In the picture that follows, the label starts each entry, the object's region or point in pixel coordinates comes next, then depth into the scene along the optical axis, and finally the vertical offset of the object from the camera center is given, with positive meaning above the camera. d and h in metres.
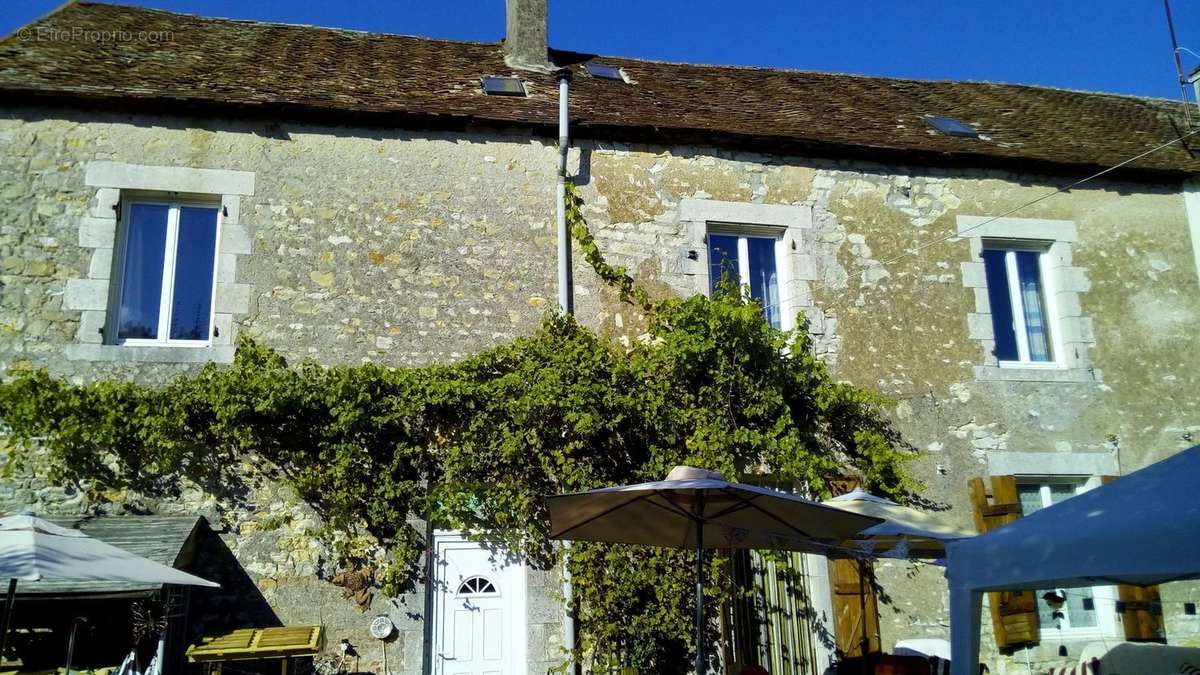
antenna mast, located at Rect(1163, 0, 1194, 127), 9.86 +5.44
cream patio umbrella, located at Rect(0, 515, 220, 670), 4.17 +0.18
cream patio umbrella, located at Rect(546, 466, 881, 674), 4.83 +0.36
